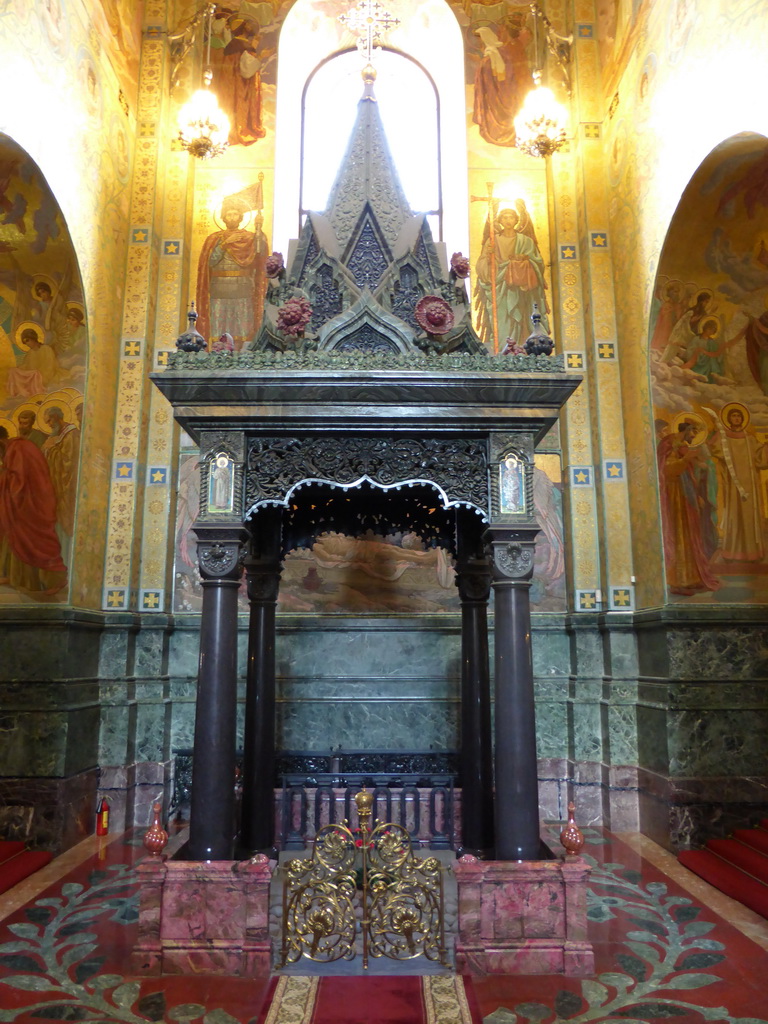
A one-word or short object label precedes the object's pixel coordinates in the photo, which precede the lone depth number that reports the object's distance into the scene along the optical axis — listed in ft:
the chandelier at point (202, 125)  38.29
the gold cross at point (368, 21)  26.92
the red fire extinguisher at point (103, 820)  32.58
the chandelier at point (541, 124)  38.50
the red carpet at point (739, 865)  23.90
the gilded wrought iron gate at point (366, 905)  18.40
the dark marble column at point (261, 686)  26.17
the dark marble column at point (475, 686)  26.84
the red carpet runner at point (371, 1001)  16.24
